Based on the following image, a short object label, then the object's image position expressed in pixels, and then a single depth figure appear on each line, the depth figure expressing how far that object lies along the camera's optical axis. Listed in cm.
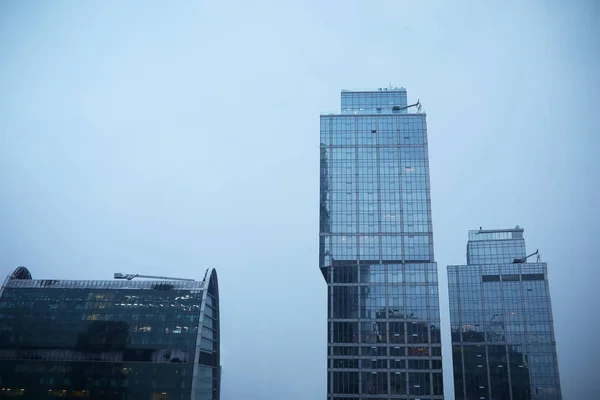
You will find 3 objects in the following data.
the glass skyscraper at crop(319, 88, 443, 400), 15262
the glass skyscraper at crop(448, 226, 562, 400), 19462
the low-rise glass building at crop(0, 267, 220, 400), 14612
